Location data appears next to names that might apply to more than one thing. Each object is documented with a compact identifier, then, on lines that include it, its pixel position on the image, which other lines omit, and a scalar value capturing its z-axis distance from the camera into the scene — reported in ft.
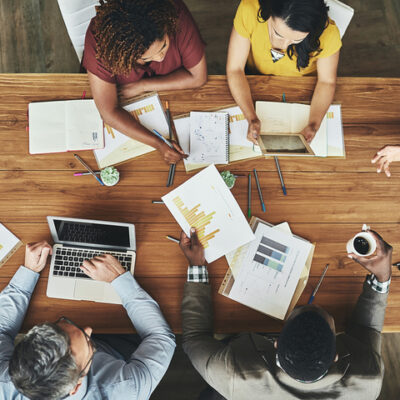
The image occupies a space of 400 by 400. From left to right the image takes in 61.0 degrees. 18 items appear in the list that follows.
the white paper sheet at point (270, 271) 4.46
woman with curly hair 3.76
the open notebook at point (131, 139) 4.79
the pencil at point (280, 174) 4.75
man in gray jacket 3.38
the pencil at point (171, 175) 4.72
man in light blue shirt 3.47
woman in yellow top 4.28
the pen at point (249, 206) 4.68
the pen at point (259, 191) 4.71
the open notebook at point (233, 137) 4.83
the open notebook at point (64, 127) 4.76
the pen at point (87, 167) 4.68
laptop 4.39
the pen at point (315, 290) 4.49
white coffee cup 4.25
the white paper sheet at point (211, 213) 4.56
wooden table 4.49
